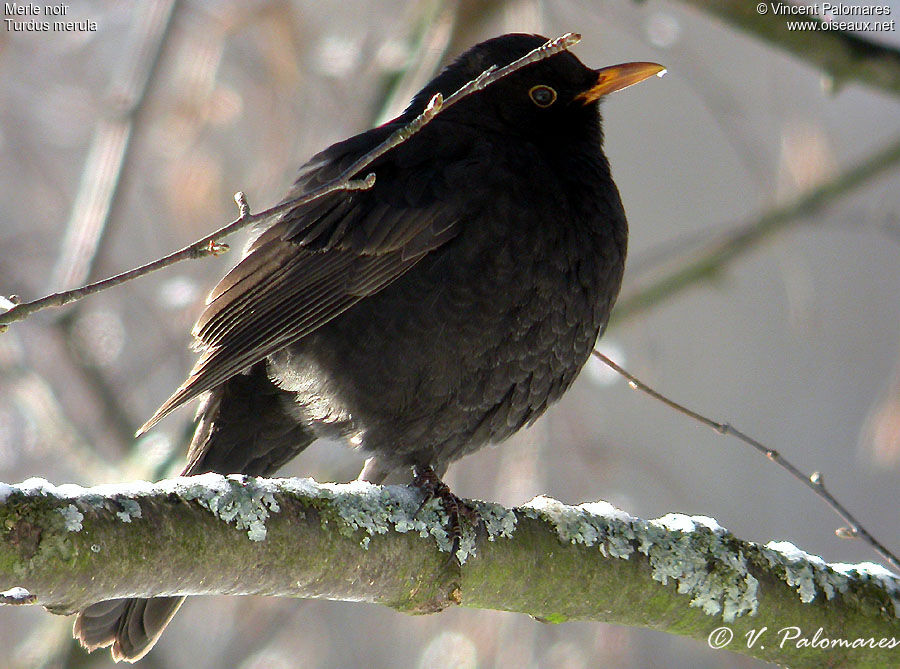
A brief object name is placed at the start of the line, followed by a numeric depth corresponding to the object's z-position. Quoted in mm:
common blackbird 6395
